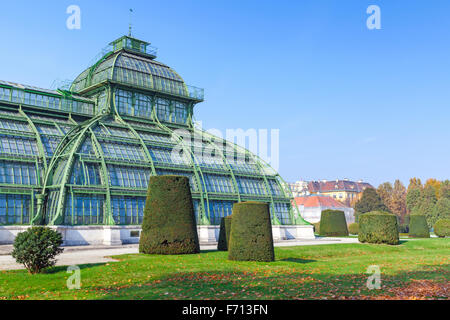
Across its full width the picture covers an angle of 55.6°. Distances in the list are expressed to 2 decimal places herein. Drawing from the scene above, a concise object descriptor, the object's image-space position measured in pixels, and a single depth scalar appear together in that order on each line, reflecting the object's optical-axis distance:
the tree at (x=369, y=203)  106.50
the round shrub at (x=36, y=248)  21.39
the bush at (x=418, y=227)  63.44
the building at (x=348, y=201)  191.82
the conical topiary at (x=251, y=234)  25.36
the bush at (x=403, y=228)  83.44
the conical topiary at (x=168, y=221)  27.72
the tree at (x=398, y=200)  125.88
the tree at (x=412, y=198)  113.97
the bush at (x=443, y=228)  62.31
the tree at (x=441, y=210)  91.12
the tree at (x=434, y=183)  139.62
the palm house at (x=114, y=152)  40.75
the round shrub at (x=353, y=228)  72.64
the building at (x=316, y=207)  116.75
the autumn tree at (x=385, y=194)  124.88
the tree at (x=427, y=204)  100.88
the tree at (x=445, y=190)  109.88
